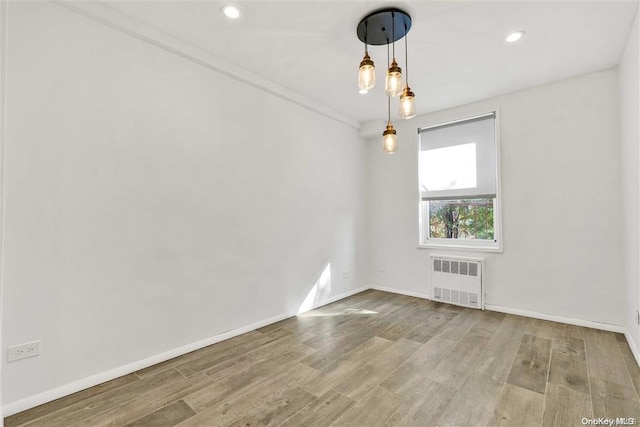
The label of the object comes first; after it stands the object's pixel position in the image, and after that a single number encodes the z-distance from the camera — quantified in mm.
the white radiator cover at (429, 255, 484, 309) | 3617
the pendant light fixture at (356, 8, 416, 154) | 1802
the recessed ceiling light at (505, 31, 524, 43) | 2318
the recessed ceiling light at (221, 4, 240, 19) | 2043
